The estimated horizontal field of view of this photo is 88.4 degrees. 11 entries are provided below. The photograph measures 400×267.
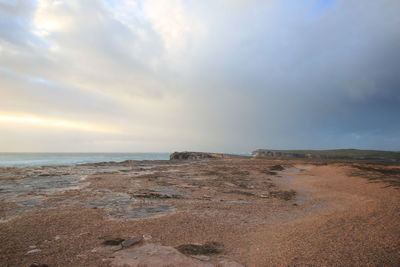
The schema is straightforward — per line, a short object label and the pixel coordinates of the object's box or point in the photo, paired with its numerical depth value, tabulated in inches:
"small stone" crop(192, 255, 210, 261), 158.4
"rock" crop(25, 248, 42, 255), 164.4
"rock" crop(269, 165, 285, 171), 1056.0
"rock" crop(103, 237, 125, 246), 183.4
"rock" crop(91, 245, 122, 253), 169.9
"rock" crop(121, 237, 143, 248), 181.7
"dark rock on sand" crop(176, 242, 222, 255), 170.1
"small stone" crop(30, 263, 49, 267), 143.3
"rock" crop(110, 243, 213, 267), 151.8
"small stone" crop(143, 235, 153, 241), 196.6
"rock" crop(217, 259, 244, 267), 152.0
